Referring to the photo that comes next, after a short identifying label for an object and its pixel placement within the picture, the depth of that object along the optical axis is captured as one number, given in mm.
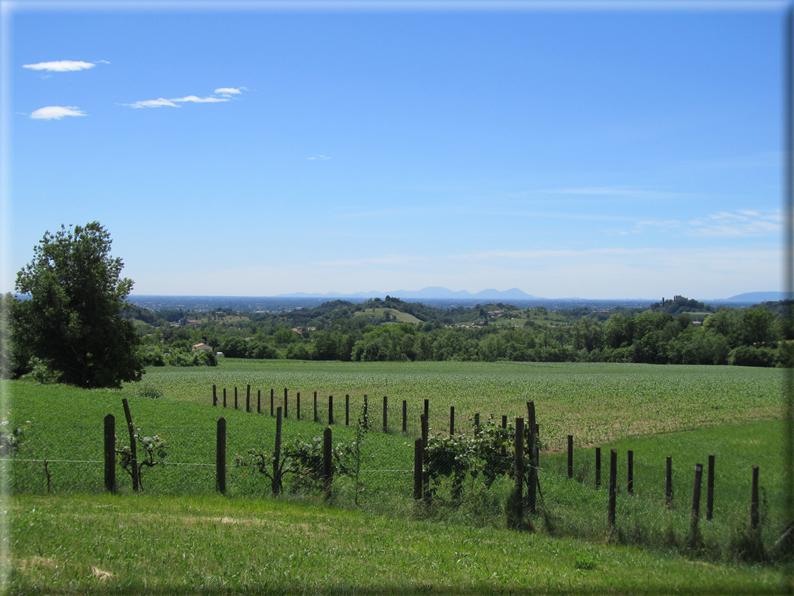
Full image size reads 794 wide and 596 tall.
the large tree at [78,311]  33688
